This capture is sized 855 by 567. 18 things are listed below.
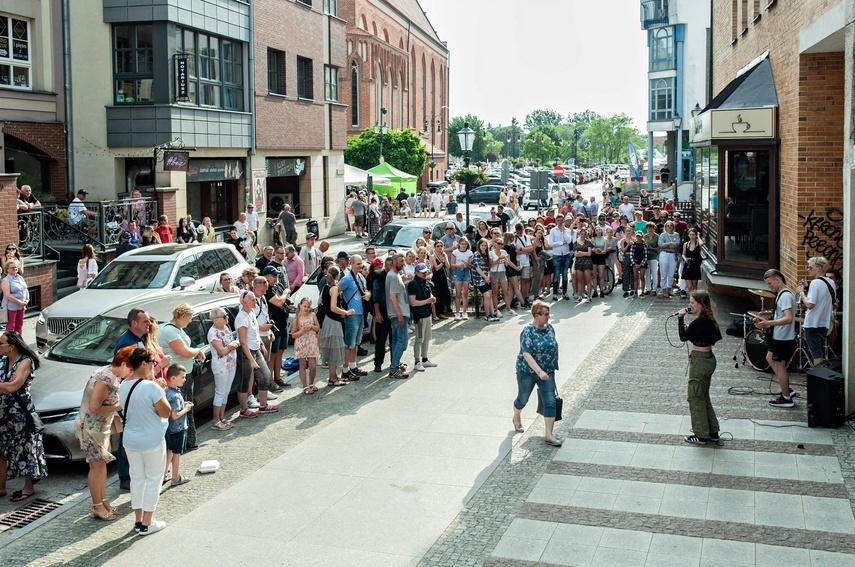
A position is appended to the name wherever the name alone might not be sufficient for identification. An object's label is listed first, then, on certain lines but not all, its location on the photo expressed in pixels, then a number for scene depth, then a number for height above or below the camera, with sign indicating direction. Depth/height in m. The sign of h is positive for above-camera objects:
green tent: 45.47 +1.82
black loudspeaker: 10.91 -2.11
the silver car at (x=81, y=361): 10.04 -1.65
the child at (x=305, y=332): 12.91 -1.55
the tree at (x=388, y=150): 58.78 +4.10
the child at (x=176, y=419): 9.17 -1.97
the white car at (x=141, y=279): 15.17 -1.03
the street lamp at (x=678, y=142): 49.66 +4.33
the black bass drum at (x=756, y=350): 13.72 -1.94
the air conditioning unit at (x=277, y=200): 36.03 +0.66
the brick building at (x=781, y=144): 14.23 +1.17
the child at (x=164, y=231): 22.95 -0.30
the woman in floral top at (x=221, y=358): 11.20 -1.66
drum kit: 13.23 -1.85
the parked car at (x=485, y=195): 60.24 +1.33
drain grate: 8.93 -2.79
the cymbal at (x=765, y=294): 14.83 -1.23
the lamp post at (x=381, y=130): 56.23 +5.33
